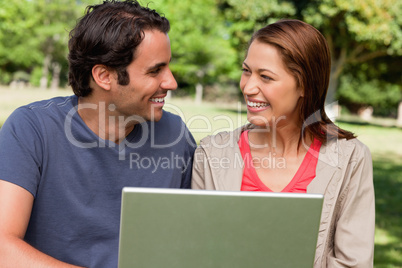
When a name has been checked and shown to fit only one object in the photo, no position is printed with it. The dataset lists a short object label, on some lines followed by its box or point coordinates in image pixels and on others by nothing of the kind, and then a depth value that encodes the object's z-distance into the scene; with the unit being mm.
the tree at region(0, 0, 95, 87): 35500
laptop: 1312
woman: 1959
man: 1943
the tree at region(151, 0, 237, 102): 31125
